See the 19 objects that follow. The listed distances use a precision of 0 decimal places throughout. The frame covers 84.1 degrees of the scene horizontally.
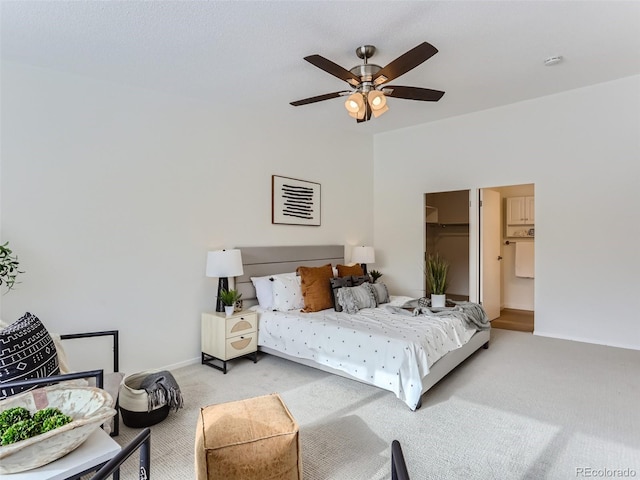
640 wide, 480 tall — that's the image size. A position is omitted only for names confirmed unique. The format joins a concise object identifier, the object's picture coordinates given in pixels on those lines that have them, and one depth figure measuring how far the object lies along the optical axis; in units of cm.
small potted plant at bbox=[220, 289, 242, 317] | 356
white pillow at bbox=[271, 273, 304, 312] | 386
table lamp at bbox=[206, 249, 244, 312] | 353
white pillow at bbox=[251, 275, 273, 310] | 393
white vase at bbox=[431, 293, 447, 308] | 380
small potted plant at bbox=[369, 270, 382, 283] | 509
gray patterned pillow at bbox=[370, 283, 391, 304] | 417
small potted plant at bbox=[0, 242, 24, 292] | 249
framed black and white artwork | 449
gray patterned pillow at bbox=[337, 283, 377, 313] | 378
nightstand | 341
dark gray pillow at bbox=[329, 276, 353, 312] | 397
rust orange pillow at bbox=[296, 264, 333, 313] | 387
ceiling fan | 253
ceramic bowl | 119
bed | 264
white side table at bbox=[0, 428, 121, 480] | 119
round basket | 236
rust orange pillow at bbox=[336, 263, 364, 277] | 455
